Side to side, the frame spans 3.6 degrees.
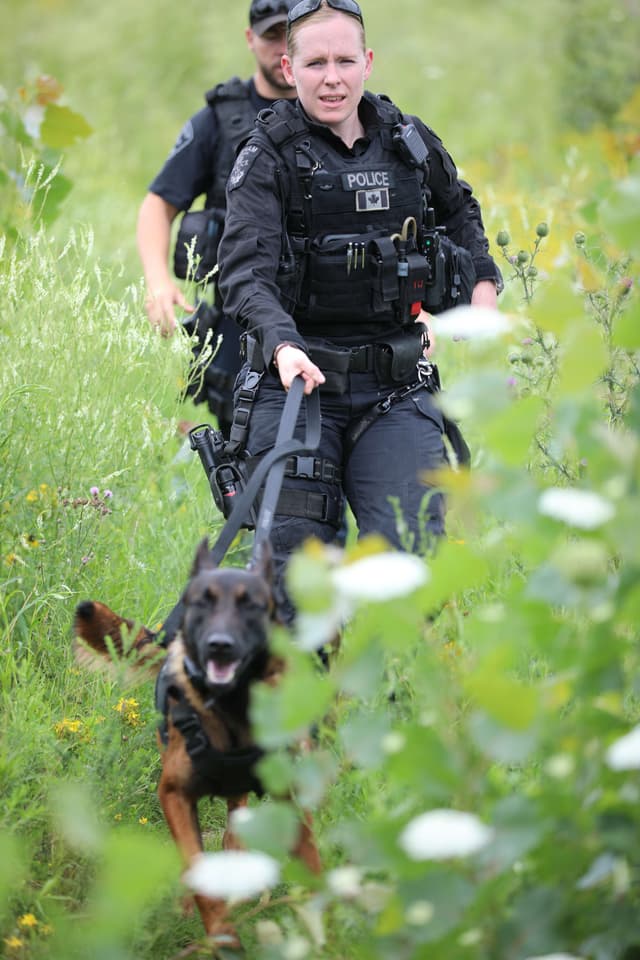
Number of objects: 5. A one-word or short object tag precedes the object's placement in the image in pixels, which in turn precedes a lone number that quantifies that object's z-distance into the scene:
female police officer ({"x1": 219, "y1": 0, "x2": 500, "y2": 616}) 19.68
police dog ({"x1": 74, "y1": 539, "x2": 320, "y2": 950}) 19.10
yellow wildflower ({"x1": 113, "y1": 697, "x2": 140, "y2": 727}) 19.63
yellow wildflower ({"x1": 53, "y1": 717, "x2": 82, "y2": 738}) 19.56
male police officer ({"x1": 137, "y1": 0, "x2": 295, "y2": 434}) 20.68
